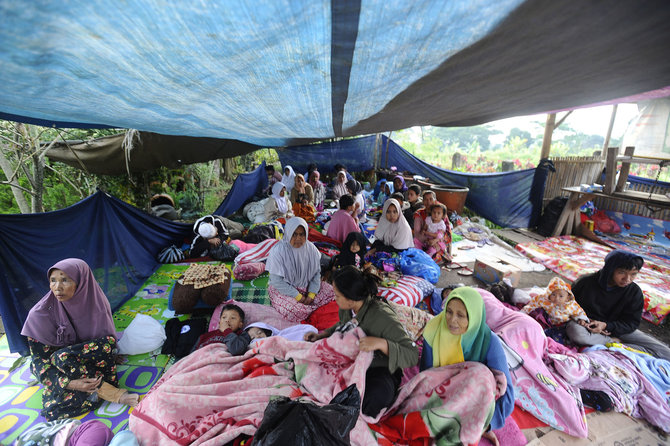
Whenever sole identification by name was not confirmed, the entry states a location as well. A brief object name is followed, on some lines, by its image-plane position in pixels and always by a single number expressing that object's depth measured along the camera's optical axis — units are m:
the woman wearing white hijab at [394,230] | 3.95
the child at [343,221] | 4.39
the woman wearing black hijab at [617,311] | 2.55
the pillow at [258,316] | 2.83
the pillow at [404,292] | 3.07
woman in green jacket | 1.75
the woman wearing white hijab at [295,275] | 3.04
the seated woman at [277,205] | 5.73
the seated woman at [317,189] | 7.10
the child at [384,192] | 7.12
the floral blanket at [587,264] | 3.32
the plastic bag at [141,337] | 2.49
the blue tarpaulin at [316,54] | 0.68
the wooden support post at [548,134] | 6.48
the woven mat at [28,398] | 1.89
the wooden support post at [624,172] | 4.28
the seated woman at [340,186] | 7.38
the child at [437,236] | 4.36
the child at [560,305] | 2.71
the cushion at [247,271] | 3.85
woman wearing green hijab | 1.78
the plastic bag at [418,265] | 3.65
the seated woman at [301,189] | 6.35
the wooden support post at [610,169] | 4.53
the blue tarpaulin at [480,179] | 6.38
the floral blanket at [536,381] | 1.95
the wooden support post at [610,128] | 7.63
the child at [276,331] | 2.47
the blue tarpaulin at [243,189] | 5.96
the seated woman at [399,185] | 6.81
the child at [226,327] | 2.48
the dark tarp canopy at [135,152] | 4.12
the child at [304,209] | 5.96
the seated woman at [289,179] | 7.08
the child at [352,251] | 3.74
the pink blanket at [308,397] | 1.65
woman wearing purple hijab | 1.96
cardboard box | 3.70
